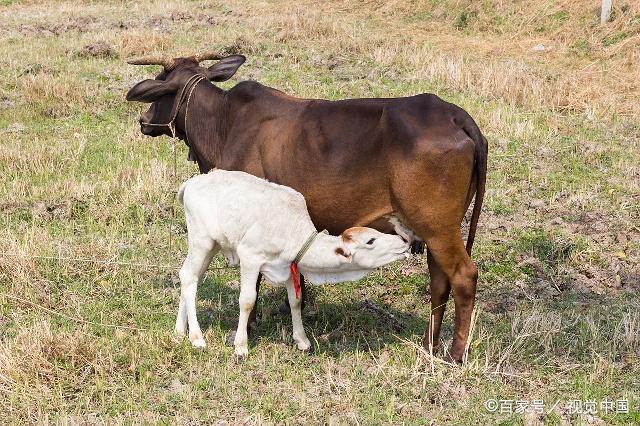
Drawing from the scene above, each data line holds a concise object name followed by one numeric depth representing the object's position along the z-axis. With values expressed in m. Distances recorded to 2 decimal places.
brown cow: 10.30
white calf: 10.51
